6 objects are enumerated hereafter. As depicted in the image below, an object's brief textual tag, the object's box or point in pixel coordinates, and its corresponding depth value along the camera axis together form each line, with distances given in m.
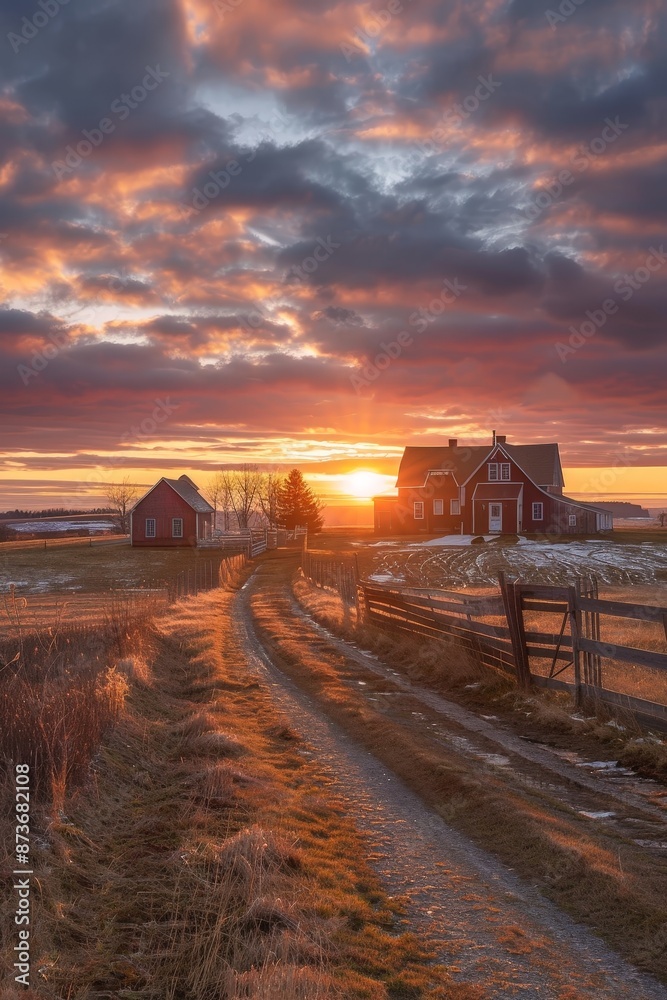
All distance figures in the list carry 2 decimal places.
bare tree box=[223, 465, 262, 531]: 137.88
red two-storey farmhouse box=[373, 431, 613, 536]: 69.69
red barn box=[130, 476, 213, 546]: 74.50
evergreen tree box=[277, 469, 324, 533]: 94.75
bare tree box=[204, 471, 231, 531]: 141.88
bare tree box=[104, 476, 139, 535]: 152.65
